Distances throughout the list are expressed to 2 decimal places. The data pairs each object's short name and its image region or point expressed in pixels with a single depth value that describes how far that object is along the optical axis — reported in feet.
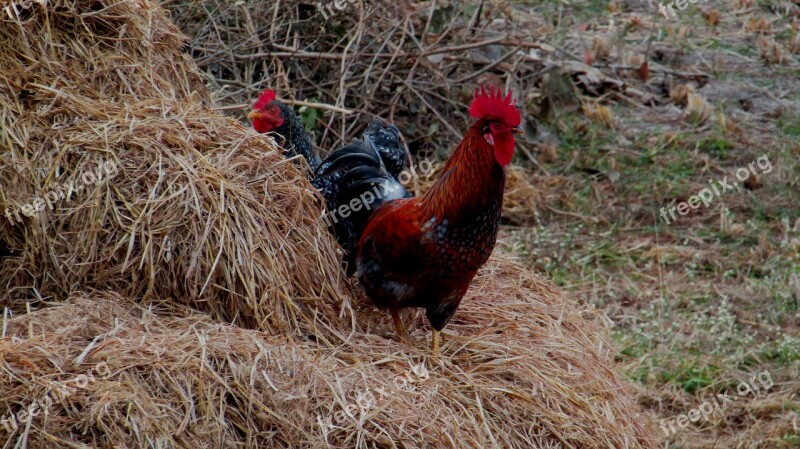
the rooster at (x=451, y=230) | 21.83
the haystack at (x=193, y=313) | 17.51
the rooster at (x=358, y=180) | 25.82
